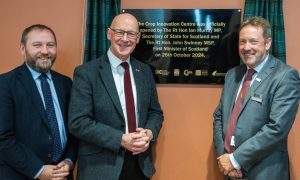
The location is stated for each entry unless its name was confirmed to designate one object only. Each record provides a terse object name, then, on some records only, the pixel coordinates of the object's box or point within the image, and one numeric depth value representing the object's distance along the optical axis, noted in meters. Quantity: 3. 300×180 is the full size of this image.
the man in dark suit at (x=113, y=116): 1.81
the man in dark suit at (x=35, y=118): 1.74
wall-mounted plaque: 2.32
